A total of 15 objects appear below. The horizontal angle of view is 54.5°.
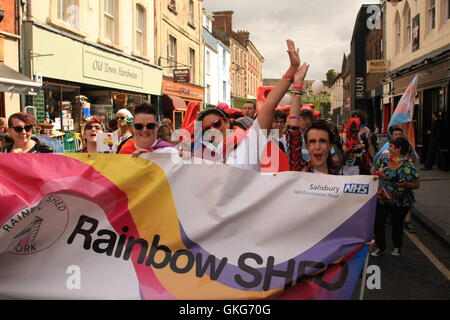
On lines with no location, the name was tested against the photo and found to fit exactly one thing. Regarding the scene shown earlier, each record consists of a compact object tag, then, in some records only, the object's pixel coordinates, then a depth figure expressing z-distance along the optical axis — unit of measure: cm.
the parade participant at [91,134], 508
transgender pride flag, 658
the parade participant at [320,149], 346
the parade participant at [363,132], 768
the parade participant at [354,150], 626
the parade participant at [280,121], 478
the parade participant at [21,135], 436
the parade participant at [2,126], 880
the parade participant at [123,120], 662
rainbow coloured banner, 281
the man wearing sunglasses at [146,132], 362
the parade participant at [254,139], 332
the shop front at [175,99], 2250
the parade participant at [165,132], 741
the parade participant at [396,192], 565
